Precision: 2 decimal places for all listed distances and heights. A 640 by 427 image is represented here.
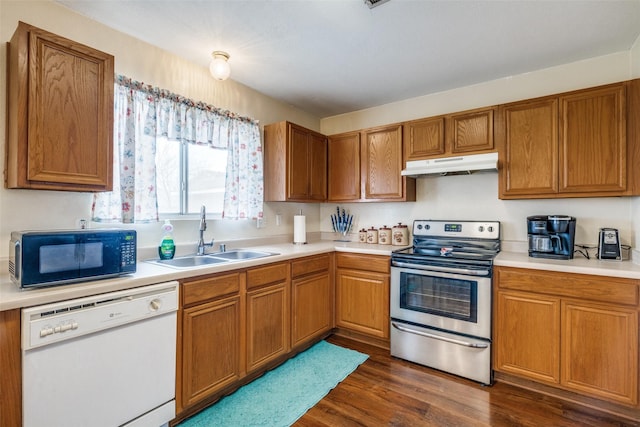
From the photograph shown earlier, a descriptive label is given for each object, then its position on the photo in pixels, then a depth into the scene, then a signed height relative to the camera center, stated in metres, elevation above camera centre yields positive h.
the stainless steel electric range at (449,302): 2.28 -0.70
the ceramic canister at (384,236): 3.29 -0.23
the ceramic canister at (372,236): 3.38 -0.24
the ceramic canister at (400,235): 3.21 -0.21
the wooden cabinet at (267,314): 2.22 -0.77
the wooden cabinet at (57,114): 1.50 +0.52
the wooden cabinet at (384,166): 3.05 +0.50
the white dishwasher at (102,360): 1.28 -0.69
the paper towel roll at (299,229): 3.27 -0.16
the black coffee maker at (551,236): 2.27 -0.15
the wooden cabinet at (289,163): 3.01 +0.52
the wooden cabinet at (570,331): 1.86 -0.76
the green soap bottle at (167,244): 2.22 -0.23
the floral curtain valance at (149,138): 2.01 +0.58
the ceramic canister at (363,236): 3.45 -0.24
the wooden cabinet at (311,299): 2.62 -0.77
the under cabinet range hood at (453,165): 2.50 +0.43
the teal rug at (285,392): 1.86 -1.24
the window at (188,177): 2.38 +0.31
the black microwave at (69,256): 1.33 -0.21
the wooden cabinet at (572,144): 2.11 +0.54
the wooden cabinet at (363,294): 2.78 -0.75
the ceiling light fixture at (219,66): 2.26 +1.09
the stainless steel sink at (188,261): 2.13 -0.35
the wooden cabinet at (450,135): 2.63 +0.73
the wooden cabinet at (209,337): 1.82 -0.79
